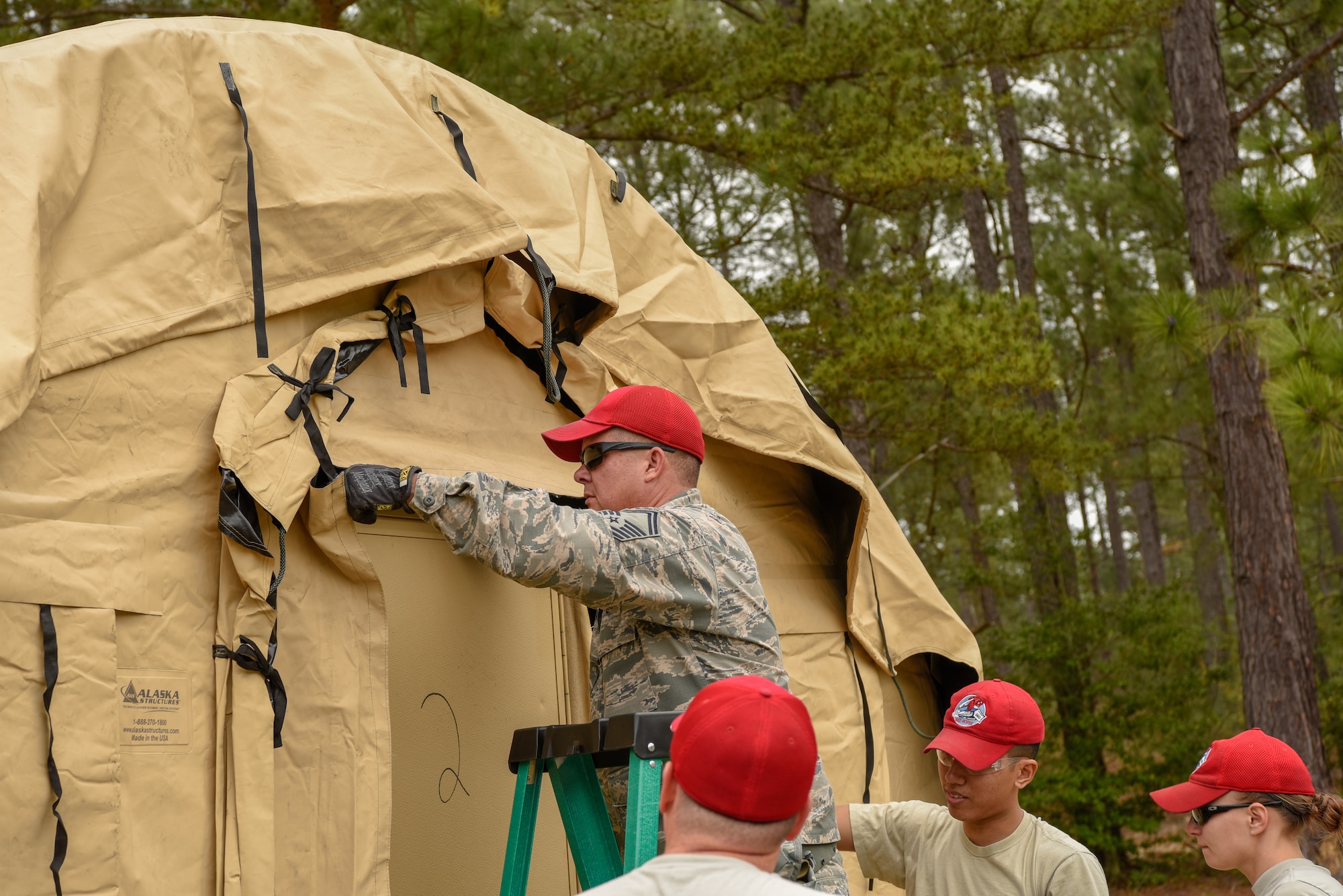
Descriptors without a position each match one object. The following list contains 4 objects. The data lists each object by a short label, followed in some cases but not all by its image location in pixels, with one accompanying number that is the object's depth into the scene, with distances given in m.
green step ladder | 2.58
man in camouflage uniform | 2.71
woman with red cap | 3.15
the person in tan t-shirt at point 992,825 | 3.32
